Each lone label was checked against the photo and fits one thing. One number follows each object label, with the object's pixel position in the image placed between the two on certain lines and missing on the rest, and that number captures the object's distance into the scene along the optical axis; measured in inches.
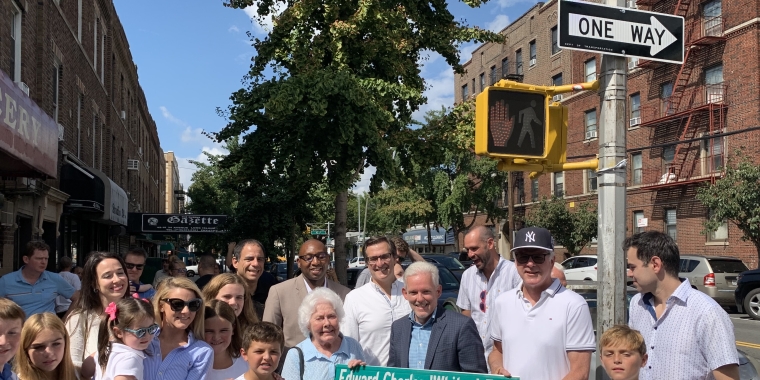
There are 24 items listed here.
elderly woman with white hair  154.2
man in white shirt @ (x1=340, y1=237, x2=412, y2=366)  181.6
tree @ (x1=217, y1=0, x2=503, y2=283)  512.7
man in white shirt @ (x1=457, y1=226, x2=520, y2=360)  217.0
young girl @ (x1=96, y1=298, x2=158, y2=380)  149.6
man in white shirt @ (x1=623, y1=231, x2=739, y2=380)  134.8
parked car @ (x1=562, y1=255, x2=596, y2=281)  1048.8
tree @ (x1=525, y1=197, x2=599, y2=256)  1299.2
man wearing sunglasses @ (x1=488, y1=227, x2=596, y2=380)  143.1
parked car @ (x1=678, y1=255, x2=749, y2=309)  769.6
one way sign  199.2
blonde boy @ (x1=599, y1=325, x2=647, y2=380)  138.3
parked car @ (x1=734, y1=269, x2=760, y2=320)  693.3
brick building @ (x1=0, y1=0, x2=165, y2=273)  371.2
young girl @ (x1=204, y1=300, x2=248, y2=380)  170.2
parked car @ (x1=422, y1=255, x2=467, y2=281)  860.1
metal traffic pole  194.9
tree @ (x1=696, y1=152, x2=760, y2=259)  852.6
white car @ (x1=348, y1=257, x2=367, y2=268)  1947.3
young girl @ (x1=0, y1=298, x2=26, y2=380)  138.5
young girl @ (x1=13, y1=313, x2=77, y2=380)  142.0
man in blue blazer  156.1
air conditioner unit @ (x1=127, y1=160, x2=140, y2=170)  1077.8
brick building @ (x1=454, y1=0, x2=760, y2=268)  1037.8
